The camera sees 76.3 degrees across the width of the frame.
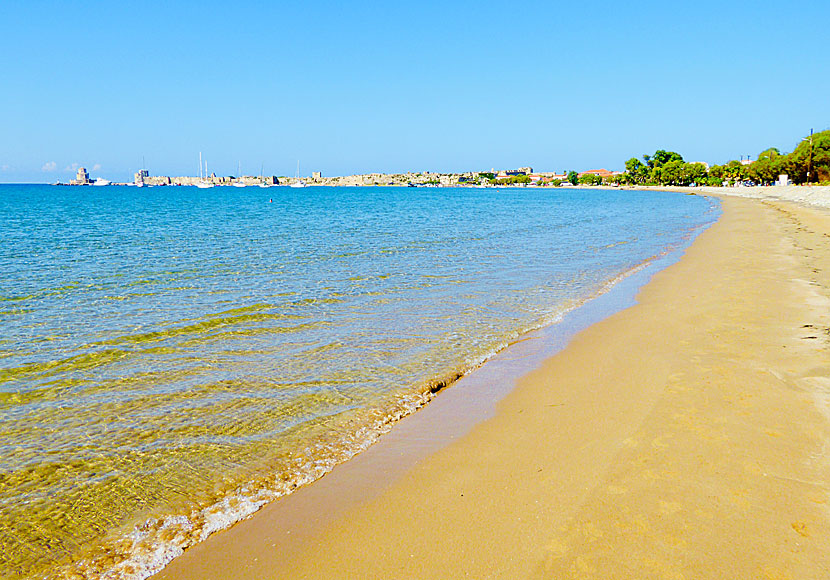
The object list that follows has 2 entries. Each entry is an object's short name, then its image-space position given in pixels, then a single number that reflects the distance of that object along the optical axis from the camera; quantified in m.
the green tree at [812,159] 81.69
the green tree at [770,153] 118.44
